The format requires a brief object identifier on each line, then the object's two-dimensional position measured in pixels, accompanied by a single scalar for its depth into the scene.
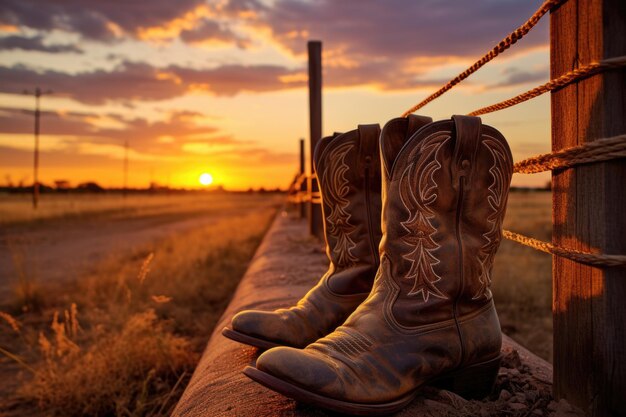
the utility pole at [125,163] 57.66
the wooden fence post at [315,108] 6.45
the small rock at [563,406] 1.35
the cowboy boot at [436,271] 1.35
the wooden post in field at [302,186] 11.09
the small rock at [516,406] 1.37
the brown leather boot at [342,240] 1.76
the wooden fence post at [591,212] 1.24
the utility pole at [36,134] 33.53
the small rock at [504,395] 1.44
